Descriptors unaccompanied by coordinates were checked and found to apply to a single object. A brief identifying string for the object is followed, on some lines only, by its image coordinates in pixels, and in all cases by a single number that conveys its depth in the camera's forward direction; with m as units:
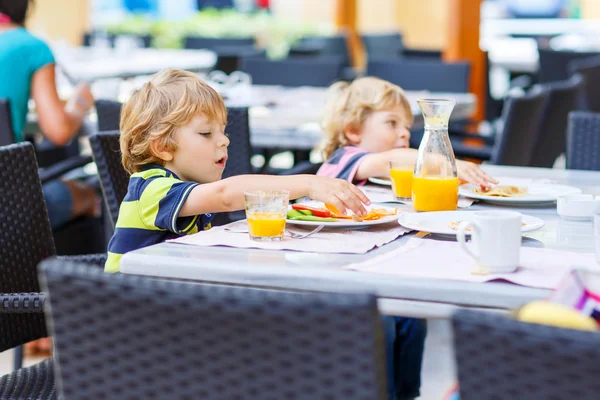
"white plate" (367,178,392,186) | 3.44
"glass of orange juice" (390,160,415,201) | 3.13
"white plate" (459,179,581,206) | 3.03
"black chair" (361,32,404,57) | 12.27
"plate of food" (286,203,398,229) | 2.59
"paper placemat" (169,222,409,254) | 2.38
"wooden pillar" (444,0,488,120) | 11.07
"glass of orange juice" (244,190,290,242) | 2.47
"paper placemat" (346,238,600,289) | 2.07
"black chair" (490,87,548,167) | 5.01
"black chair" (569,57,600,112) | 7.73
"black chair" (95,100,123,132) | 4.37
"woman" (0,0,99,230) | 4.83
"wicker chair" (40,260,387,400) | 1.44
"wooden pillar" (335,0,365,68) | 14.95
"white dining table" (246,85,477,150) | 4.99
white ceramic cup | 2.11
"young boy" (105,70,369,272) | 2.73
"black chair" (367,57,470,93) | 7.28
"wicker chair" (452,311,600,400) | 1.32
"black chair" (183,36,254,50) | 11.95
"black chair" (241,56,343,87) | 7.74
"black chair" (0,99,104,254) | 4.74
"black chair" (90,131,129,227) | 3.46
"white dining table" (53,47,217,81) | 7.97
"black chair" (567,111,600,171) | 4.18
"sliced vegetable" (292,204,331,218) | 2.70
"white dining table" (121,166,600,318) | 1.99
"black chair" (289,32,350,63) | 12.59
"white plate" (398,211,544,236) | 2.53
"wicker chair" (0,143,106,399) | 2.97
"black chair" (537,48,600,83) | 9.03
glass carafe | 2.87
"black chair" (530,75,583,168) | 5.51
